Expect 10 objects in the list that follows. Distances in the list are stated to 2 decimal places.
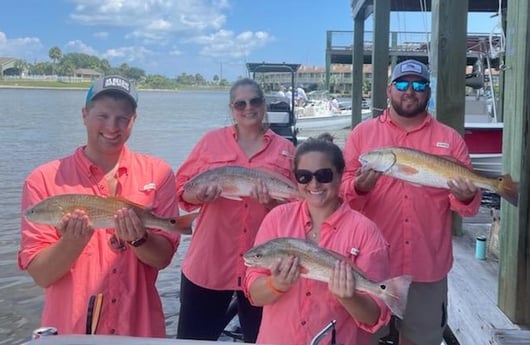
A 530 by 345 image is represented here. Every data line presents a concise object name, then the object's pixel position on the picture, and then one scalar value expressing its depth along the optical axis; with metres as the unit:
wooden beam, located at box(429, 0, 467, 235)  5.16
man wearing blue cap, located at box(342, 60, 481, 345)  3.32
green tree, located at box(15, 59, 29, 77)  126.07
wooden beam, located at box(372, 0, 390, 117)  9.13
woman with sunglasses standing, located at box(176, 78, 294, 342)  3.66
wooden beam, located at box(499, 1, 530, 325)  3.36
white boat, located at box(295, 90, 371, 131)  30.60
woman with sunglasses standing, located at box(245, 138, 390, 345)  2.41
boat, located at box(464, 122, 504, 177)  8.85
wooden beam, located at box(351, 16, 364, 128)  12.80
